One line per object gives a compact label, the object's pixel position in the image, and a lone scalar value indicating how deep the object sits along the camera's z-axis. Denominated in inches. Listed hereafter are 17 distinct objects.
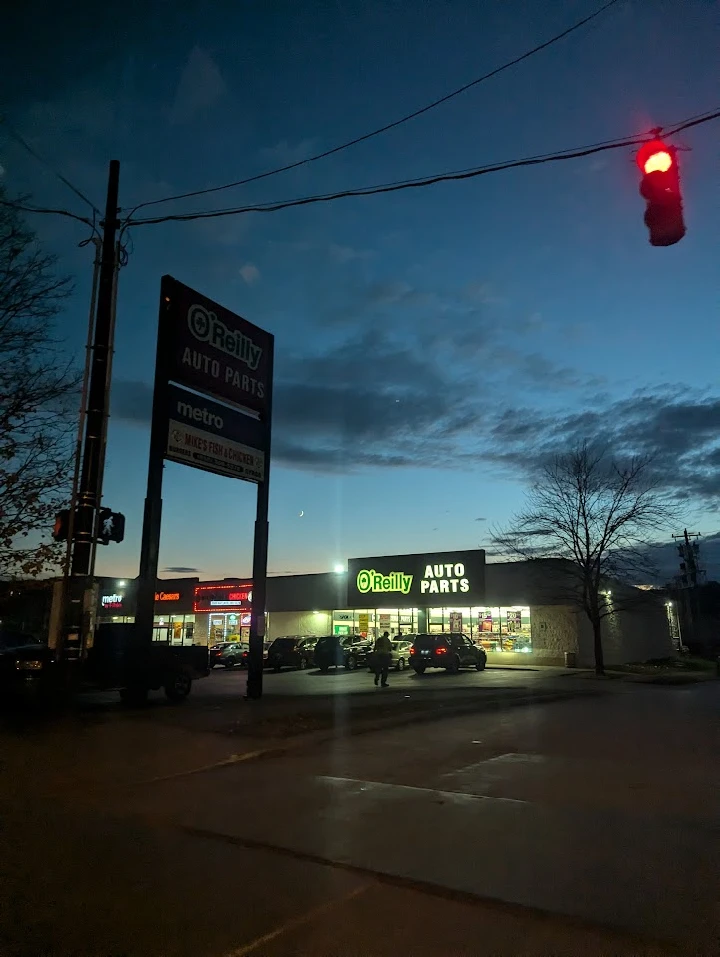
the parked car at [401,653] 1363.2
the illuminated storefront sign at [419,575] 1504.7
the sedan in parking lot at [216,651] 1516.2
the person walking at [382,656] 948.6
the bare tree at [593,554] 1283.2
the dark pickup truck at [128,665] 621.9
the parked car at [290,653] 1368.1
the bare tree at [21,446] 430.3
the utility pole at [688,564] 2800.2
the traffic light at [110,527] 482.3
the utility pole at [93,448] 467.8
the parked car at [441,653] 1261.1
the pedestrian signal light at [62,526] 452.1
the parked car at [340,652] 1327.5
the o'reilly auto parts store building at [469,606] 1454.2
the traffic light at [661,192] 267.6
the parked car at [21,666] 605.9
